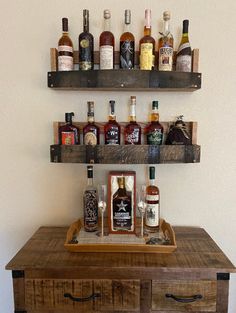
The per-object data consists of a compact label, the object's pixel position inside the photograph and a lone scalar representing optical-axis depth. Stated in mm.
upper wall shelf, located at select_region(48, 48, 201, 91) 1063
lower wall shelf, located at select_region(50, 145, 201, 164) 1098
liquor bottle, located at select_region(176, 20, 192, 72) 1107
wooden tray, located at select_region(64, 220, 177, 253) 981
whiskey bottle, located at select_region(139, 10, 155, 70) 1066
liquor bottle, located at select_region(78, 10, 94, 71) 1090
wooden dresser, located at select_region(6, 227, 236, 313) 888
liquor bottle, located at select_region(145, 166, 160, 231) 1128
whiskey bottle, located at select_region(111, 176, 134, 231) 1083
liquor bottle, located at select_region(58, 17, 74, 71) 1102
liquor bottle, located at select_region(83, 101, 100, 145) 1135
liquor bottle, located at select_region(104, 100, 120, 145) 1132
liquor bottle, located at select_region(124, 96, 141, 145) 1139
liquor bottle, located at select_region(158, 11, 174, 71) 1087
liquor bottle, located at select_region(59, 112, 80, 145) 1146
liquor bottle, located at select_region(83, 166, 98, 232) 1141
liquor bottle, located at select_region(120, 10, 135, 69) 1088
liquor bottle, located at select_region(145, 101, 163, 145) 1133
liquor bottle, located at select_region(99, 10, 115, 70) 1071
